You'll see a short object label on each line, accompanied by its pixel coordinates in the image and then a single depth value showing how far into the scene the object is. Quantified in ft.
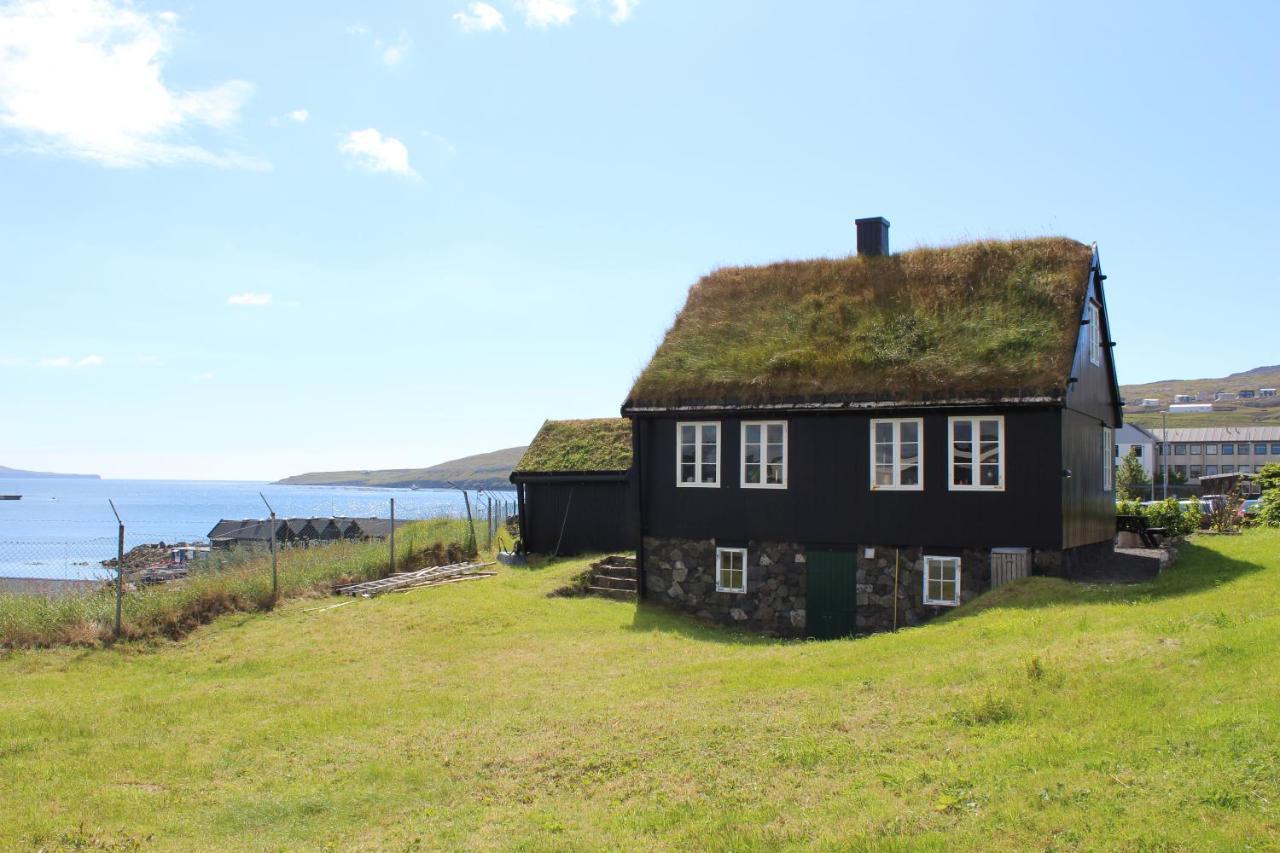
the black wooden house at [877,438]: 68.59
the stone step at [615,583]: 85.87
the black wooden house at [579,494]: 101.60
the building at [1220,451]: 380.99
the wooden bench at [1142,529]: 93.86
